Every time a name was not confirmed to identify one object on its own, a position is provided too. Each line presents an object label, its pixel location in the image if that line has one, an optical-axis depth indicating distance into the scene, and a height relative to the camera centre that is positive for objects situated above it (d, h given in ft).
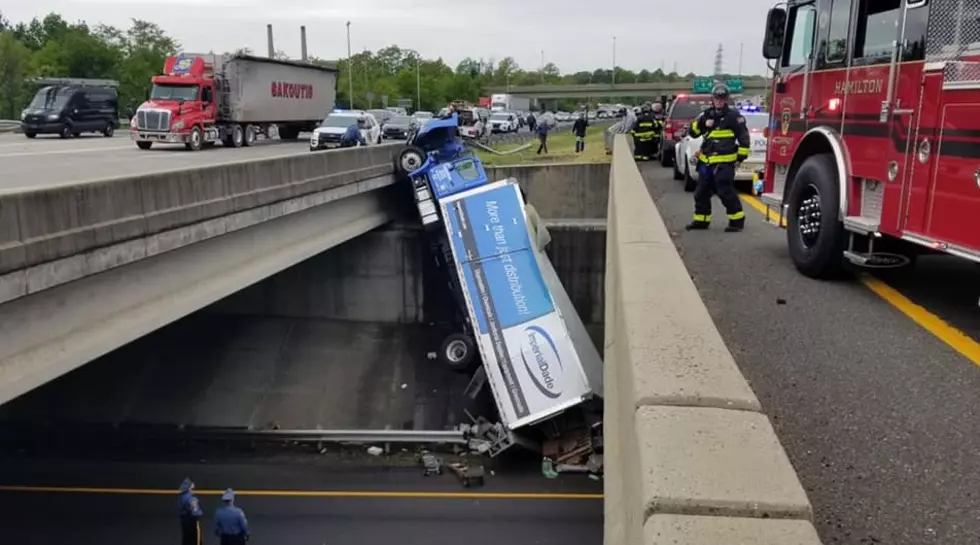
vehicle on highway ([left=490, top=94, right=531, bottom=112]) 255.70 +0.61
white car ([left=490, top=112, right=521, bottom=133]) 174.29 -3.71
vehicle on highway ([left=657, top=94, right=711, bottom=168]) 68.44 -0.67
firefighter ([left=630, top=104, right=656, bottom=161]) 82.69 -2.77
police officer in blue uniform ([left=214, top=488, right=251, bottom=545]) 36.40 -18.58
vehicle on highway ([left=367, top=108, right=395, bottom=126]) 135.44 -1.91
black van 109.50 -1.51
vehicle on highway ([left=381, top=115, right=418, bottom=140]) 127.95 -3.79
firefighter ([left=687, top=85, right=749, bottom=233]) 34.19 -2.06
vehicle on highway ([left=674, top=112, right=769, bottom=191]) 51.75 -3.15
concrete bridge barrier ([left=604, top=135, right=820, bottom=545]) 6.15 -2.99
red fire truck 17.39 -0.53
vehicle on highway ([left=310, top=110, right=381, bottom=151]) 92.02 -2.91
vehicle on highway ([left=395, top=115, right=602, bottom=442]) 47.19 -11.38
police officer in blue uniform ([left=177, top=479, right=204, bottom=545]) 37.73 -18.91
